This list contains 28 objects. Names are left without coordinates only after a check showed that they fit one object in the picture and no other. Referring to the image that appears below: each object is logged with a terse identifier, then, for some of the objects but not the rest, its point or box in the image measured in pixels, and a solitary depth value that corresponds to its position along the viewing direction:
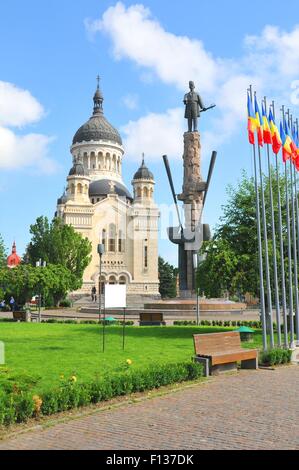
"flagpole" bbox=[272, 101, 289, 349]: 14.88
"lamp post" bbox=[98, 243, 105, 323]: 29.30
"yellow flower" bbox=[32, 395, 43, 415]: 7.81
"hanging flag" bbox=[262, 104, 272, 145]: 16.16
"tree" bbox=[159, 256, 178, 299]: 96.06
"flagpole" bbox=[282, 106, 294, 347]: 15.70
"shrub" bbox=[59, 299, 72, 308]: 58.41
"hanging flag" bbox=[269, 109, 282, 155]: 16.52
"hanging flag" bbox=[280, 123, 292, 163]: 17.11
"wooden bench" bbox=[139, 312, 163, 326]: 28.97
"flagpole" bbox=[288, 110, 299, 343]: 16.54
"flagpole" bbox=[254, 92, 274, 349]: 14.62
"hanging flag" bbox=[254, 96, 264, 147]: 15.76
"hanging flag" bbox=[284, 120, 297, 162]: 17.37
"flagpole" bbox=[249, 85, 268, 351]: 14.34
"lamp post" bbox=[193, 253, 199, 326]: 29.32
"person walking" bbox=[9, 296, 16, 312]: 45.42
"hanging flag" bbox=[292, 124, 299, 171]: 17.89
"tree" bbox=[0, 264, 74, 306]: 37.09
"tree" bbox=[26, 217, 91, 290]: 63.41
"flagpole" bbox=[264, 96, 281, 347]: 15.10
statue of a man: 37.97
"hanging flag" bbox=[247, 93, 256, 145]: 15.51
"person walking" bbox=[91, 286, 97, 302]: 64.75
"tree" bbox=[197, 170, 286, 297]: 21.02
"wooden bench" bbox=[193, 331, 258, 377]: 12.12
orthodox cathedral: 80.50
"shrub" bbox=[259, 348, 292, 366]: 13.84
